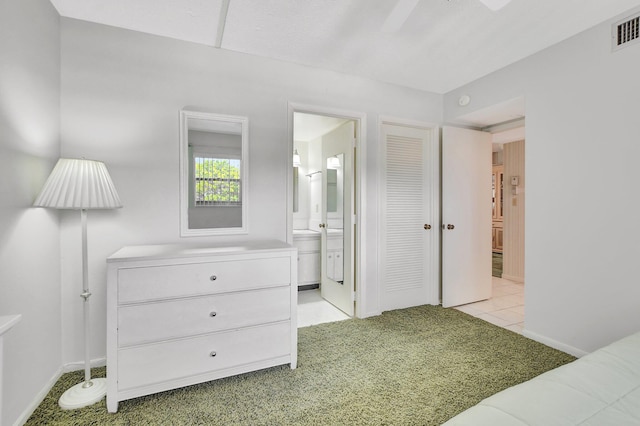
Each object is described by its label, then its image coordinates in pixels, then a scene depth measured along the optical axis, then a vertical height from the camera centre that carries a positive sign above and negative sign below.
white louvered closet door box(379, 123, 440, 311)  3.29 -0.08
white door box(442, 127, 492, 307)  3.41 -0.06
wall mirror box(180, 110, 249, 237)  2.38 +0.31
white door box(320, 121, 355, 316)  3.21 -0.08
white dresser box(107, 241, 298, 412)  1.74 -0.66
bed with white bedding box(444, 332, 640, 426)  0.81 -0.57
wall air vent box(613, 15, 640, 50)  2.01 +1.23
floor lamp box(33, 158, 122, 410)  1.69 +0.08
